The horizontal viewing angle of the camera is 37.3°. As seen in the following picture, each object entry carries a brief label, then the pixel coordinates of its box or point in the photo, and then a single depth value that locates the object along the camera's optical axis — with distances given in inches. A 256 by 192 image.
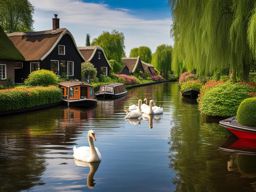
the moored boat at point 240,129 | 575.2
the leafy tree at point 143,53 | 4490.7
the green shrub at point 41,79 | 1378.0
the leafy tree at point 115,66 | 2957.7
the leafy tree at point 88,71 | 2118.6
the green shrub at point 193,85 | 1679.3
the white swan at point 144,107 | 1039.0
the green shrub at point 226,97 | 845.8
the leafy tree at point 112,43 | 2989.7
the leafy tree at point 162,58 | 3924.7
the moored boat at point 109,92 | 1621.3
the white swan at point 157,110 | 1014.2
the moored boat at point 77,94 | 1244.5
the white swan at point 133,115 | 919.9
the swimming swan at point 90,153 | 478.3
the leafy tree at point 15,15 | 2522.1
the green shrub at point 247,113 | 600.7
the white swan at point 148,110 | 1000.7
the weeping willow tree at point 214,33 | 782.5
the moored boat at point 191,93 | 1642.2
